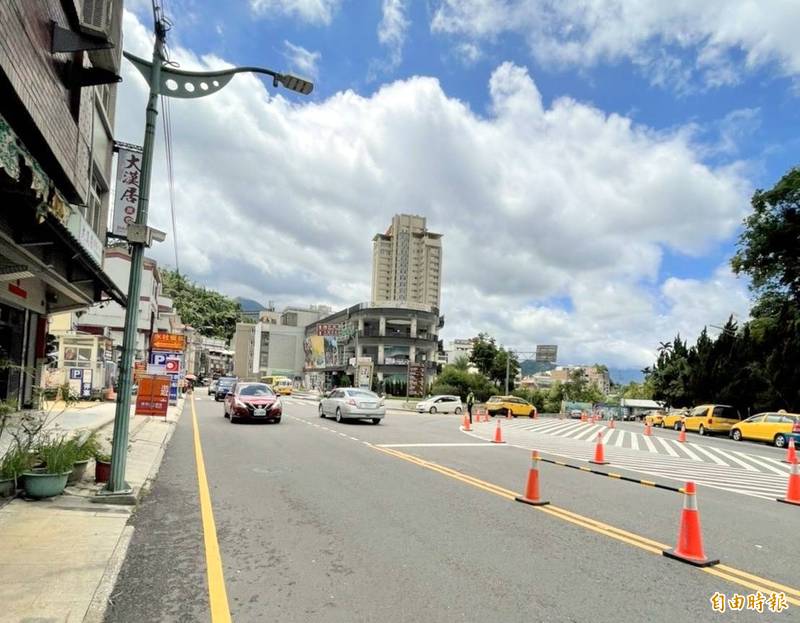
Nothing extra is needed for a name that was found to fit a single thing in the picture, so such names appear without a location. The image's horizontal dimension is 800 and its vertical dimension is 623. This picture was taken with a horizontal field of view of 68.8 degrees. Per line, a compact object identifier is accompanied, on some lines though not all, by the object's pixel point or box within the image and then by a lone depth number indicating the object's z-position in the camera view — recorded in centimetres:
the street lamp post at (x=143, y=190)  762
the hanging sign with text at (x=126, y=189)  1781
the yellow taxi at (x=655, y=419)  4312
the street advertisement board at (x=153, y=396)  1677
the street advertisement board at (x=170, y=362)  2523
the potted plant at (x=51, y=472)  727
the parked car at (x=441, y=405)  4290
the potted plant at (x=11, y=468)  720
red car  2081
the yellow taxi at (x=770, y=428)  2453
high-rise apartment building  13162
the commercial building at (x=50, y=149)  761
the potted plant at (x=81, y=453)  824
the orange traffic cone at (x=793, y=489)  970
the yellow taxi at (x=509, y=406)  4595
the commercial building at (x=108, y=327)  2786
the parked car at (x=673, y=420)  3800
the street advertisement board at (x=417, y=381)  6425
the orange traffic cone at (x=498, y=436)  1858
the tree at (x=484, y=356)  8088
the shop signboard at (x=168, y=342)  2617
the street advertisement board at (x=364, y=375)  6189
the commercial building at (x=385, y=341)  7362
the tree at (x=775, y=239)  3816
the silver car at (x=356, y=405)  2311
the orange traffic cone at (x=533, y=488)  840
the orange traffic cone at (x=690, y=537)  591
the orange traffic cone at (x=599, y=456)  1406
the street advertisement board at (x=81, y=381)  2520
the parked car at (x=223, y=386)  4225
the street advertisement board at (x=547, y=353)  7231
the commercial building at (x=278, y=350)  10538
